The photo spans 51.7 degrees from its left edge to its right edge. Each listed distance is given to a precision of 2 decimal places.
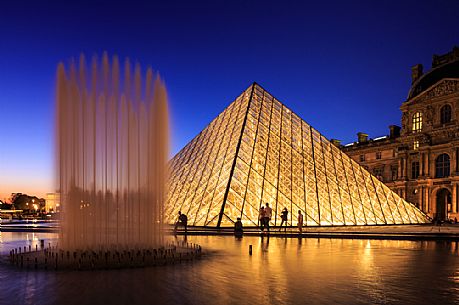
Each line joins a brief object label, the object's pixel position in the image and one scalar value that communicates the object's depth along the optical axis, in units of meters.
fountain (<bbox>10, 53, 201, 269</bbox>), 10.62
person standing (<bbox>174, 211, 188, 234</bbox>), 17.50
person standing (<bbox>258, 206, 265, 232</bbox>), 16.11
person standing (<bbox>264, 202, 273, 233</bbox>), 16.42
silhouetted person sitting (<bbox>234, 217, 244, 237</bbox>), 16.38
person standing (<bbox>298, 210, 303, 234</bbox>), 16.55
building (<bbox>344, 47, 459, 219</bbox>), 46.66
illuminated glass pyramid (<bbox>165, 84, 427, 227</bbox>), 21.11
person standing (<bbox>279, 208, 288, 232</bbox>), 19.04
